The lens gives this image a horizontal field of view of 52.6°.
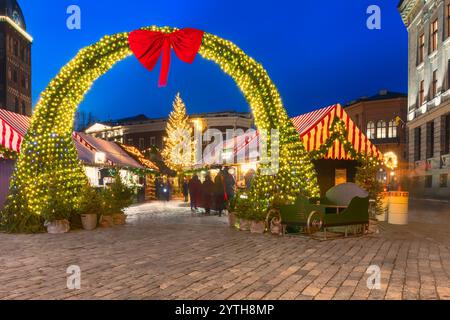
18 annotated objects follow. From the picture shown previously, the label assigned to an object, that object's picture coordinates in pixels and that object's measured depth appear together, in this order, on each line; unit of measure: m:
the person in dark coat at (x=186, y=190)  30.10
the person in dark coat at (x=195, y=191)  21.23
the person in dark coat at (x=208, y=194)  19.72
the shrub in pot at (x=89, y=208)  12.90
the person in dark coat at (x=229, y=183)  20.64
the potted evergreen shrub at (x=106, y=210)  13.61
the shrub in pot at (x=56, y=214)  12.07
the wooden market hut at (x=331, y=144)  17.12
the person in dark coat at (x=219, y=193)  19.27
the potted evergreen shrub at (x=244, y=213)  12.55
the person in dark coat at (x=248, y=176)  20.96
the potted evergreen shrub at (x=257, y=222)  12.17
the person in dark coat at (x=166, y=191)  31.89
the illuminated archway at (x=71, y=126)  12.45
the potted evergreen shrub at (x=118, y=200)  14.21
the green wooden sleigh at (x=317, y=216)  10.95
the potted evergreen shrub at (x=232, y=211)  13.38
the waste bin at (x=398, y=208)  14.70
